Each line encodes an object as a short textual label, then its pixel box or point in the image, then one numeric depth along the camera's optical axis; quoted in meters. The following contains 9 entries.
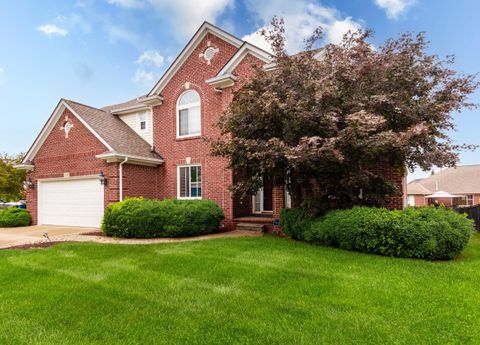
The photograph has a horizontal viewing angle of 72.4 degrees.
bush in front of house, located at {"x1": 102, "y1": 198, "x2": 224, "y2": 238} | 11.27
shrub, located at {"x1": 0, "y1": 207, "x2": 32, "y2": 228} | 15.83
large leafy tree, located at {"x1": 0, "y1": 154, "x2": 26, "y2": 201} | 22.71
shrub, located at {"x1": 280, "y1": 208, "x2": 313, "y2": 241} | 9.55
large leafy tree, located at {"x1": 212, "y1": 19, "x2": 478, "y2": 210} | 8.23
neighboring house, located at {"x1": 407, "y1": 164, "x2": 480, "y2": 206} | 38.12
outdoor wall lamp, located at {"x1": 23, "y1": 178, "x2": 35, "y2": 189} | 16.81
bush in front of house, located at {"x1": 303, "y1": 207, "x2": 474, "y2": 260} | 7.32
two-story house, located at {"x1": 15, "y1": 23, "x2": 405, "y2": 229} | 13.73
